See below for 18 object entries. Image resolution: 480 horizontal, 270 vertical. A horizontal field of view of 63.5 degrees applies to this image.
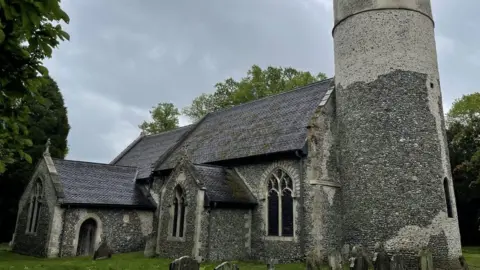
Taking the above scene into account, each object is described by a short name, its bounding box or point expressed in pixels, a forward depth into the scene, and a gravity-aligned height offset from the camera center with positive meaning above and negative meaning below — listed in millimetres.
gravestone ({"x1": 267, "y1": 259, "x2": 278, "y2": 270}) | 10355 -899
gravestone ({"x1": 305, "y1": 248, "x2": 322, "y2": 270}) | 11789 -942
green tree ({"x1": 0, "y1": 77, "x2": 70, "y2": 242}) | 29000 +5739
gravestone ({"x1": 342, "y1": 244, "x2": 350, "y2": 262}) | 15344 -816
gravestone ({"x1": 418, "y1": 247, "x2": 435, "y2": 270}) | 11492 -782
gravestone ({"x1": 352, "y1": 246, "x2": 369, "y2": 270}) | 9852 -757
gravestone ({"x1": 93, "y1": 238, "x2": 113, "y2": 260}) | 17594 -1082
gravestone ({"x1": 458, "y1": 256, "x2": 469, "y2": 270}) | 14720 -1087
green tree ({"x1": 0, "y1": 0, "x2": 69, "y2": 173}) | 3439 +1816
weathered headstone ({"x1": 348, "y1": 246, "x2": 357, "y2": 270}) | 9924 -805
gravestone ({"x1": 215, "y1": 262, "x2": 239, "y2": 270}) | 6798 -634
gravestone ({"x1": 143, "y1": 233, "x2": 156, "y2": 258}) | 18164 -851
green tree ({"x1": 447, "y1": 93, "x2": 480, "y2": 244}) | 30234 +4382
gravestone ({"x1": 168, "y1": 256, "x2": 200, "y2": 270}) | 6152 -545
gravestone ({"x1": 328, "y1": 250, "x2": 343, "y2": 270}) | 11586 -830
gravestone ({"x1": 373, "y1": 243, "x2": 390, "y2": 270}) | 9953 -739
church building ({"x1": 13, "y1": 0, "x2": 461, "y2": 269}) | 15148 +2141
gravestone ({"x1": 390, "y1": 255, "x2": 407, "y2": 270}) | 9722 -727
